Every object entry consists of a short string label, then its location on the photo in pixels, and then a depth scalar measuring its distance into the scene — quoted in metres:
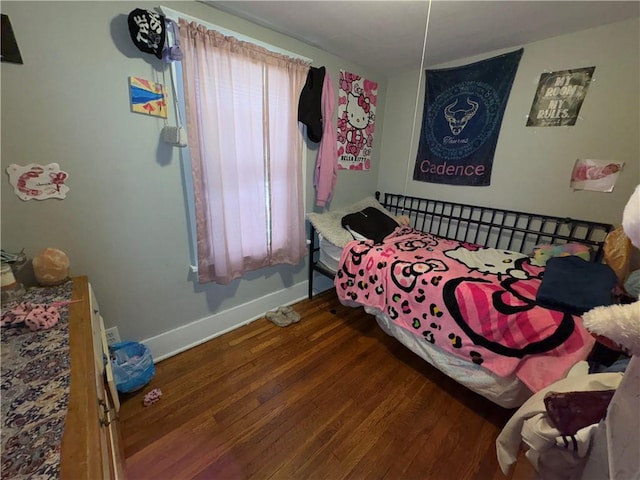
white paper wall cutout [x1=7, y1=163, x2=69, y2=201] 1.14
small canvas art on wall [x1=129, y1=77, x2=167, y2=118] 1.35
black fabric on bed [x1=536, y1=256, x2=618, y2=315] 1.10
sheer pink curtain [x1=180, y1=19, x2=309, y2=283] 1.52
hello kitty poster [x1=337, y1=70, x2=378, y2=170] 2.38
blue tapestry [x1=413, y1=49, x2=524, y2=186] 2.03
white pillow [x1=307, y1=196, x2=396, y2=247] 2.14
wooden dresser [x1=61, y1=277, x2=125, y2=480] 0.50
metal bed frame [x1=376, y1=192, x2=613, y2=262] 1.81
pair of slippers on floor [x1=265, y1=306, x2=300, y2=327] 2.18
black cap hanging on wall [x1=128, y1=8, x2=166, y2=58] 1.24
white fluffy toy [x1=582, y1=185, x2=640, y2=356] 0.38
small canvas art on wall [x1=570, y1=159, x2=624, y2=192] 1.65
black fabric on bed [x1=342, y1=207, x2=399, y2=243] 2.18
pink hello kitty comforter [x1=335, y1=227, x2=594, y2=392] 1.14
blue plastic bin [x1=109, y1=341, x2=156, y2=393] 1.43
